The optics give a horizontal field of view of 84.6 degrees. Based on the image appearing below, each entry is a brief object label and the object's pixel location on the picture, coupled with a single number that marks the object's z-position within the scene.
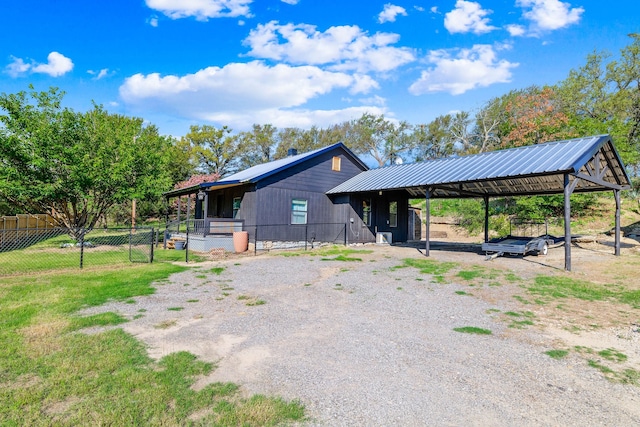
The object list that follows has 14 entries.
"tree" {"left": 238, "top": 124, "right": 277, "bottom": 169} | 41.72
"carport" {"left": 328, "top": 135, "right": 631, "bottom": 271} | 10.36
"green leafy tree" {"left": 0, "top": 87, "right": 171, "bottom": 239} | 13.57
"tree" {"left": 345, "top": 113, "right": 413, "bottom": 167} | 44.31
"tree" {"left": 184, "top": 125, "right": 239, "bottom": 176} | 39.28
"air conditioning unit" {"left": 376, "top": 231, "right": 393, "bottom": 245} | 18.59
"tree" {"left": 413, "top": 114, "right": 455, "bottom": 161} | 42.47
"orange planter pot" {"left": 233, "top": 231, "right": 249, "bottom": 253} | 14.58
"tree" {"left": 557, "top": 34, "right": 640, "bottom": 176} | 22.94
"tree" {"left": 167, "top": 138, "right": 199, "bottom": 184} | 35.72
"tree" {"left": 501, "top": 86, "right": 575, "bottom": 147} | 23.78
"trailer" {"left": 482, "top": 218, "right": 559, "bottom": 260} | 12.38
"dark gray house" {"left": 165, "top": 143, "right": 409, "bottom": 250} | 15.66
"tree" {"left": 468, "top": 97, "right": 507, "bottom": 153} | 36.06
